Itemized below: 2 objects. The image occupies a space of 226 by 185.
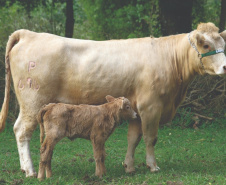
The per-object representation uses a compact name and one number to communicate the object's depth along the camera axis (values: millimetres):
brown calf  6086
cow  6547
